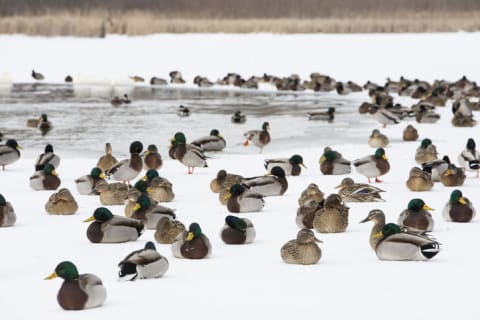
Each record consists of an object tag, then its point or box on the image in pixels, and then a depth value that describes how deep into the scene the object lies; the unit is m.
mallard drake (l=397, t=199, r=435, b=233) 15.77
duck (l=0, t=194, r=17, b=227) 16.69
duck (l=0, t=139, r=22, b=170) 25.02
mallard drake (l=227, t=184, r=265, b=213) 18.11
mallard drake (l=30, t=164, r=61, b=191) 21.33
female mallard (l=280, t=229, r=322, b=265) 13.73
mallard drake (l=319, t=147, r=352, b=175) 23.80
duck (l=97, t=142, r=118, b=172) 23.94
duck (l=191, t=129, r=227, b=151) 28.67
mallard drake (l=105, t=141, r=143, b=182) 22.16
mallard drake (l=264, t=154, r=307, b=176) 23.52
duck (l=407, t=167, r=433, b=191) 20.59
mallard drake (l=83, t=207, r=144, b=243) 15.36
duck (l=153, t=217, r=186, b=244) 15.22
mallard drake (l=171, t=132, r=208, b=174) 24.23
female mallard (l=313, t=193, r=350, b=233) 16.12
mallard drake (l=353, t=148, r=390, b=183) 22.19
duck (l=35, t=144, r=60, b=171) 23.70
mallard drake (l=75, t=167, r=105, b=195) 20.66
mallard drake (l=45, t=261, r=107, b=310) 11.38
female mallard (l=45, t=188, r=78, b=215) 18.05
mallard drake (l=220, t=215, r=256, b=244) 15.15
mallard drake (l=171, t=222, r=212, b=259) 14.03
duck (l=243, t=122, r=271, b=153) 29.97
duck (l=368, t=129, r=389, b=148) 29.59
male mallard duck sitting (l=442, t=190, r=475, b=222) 16.72
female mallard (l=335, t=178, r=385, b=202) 19.37
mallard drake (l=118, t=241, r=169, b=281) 12.66
